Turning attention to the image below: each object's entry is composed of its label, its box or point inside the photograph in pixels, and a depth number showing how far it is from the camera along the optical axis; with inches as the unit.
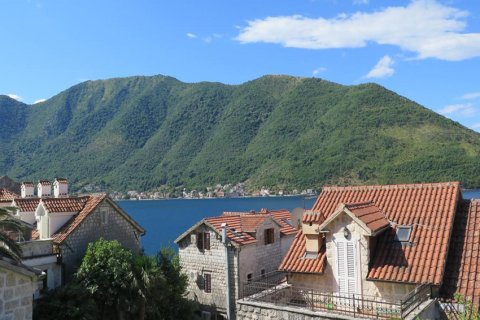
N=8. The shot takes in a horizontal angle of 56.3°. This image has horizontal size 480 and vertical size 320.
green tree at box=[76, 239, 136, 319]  991.6
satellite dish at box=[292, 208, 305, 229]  1272.1
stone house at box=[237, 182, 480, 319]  649.6
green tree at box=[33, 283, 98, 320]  915.4
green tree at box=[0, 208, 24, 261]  615.8
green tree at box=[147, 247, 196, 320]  1075.9
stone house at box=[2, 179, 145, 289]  1016.2
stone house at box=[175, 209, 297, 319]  1168.8
